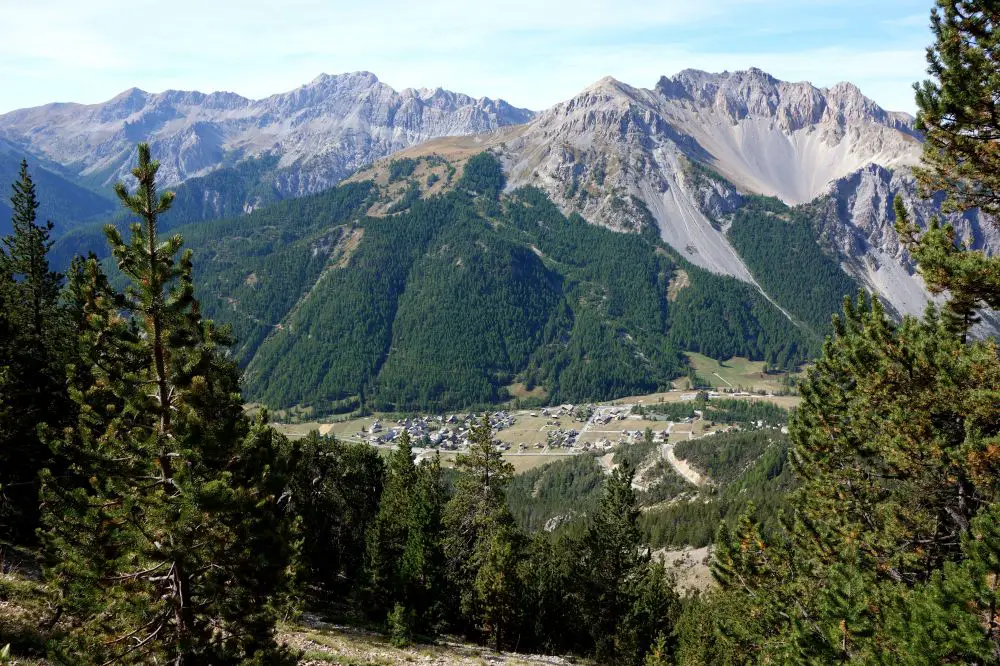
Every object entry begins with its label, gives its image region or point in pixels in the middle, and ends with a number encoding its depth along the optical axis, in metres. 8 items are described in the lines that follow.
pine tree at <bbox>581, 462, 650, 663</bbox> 47.06
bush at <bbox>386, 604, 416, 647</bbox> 35.91
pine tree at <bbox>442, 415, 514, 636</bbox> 44.59
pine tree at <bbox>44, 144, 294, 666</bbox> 14.33
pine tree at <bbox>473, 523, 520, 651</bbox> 43.03
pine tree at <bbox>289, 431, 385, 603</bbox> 55.34
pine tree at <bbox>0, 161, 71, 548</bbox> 29.66
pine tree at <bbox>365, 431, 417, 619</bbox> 48.34
